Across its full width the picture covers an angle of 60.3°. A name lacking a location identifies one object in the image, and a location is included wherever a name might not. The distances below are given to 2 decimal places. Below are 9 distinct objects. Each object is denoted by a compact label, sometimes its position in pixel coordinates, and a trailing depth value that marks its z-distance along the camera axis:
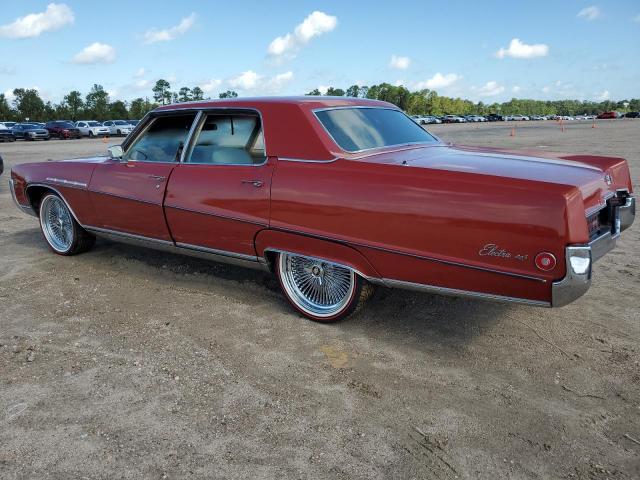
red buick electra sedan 2.79
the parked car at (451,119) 82.25
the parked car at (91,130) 38.47
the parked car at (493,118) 90.69
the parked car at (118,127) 39.16
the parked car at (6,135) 33.28
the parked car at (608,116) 83.39
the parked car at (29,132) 34.44
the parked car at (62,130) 37.12
